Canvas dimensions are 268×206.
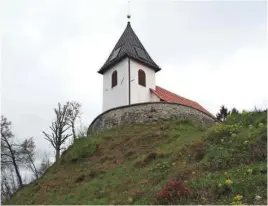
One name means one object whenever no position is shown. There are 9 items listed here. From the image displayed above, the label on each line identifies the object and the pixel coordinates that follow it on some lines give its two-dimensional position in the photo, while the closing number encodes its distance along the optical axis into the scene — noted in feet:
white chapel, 84.84
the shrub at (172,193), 28.07
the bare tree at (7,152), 89.85
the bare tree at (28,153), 94.68
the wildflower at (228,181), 27.22
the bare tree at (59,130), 98.68
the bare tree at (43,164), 111.28
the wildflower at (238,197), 24.39
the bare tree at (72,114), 107.76
